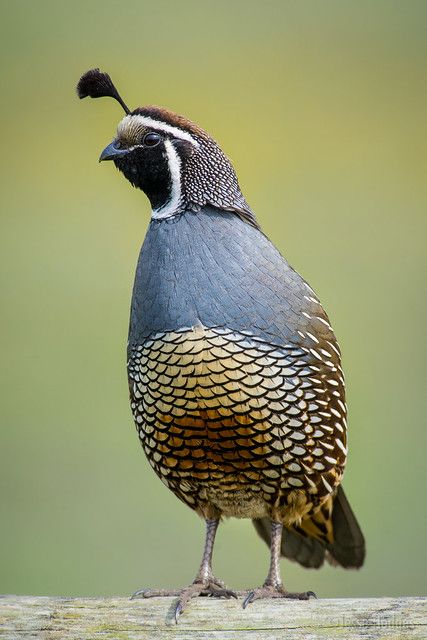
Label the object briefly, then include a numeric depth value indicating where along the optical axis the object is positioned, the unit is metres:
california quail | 6.90
